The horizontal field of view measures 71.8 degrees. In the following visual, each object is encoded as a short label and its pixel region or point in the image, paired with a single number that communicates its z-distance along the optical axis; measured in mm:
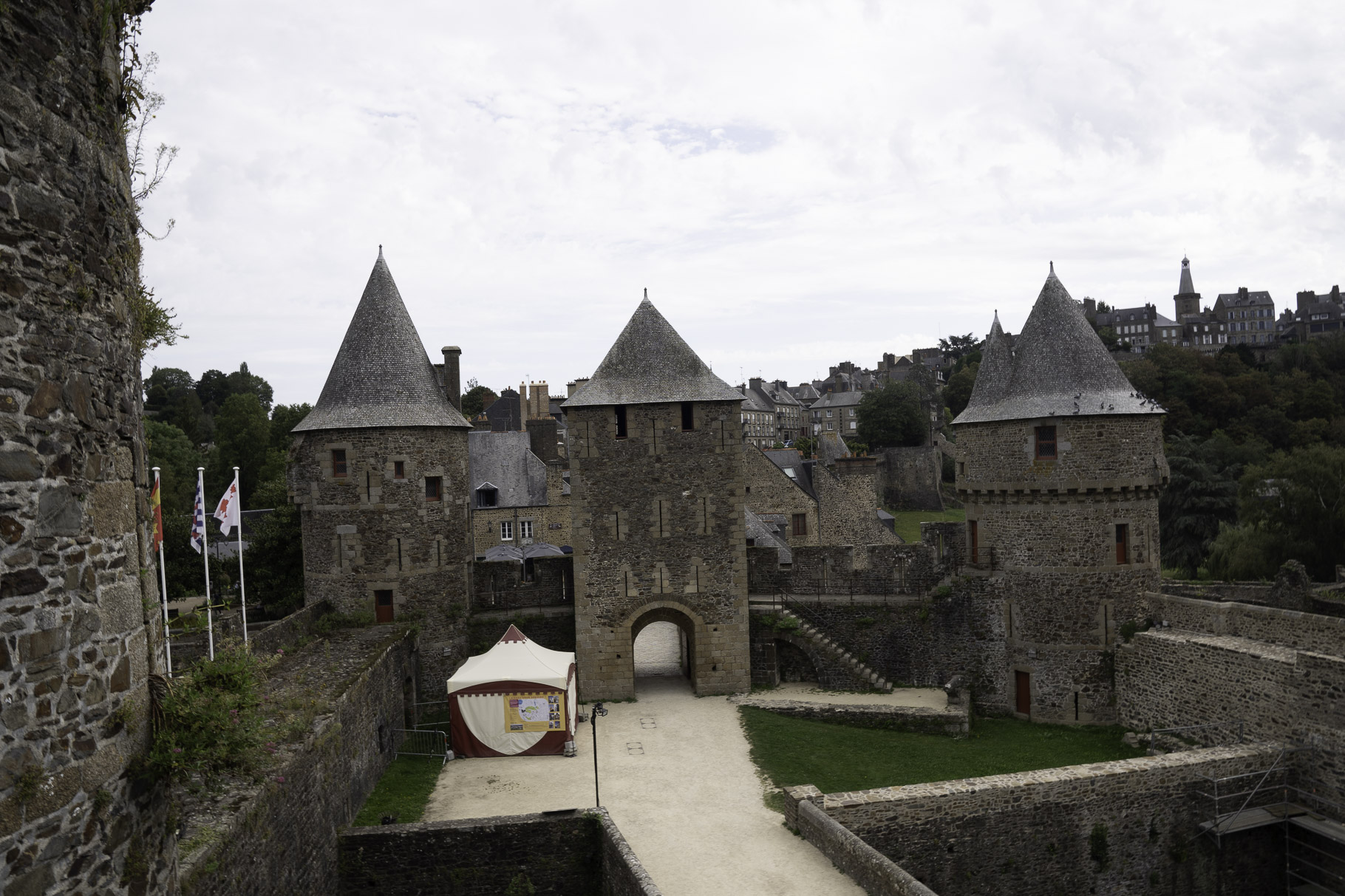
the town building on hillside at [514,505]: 39938
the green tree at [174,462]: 47094
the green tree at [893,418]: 77562
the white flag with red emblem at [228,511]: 16094
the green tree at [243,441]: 52094
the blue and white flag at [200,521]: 15156
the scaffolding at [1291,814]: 16562
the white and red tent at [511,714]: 19234
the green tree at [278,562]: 29766
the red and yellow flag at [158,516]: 10661
